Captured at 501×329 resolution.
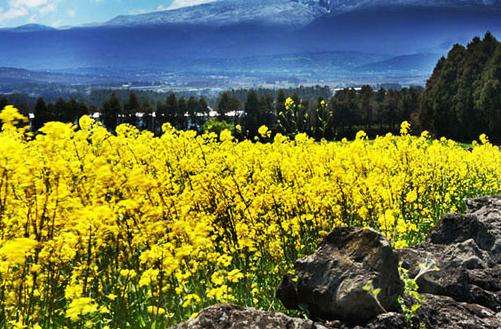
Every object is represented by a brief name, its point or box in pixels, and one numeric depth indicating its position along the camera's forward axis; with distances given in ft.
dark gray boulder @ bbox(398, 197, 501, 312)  29.86
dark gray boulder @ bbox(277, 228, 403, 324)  24.81
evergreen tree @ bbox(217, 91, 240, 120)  406.43
